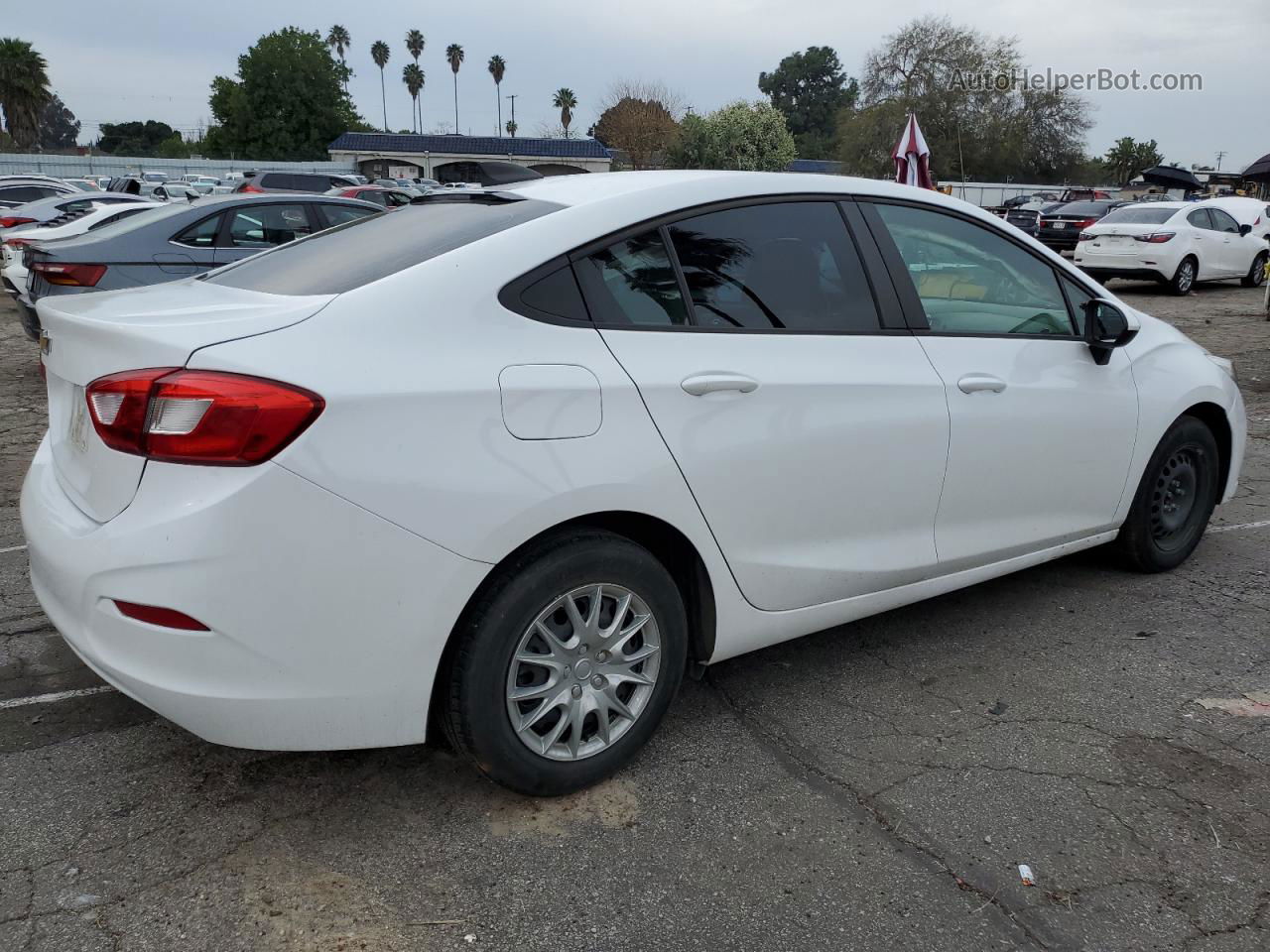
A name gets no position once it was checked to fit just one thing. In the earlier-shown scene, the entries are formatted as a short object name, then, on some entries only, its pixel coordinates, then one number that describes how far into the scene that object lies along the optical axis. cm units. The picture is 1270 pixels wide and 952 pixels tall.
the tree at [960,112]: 5925
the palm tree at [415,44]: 12419
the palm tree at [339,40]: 12812
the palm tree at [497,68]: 12275
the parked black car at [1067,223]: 2398
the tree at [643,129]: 4462
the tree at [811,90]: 11556
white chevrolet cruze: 226
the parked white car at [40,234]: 989
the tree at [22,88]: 7131
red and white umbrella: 1279
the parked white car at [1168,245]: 1675
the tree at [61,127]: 12309
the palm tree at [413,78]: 12325
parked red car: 2278
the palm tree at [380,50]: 12762
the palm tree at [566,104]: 11106
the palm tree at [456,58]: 12609
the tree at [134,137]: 10912
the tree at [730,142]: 4512
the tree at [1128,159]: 7894
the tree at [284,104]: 7988
